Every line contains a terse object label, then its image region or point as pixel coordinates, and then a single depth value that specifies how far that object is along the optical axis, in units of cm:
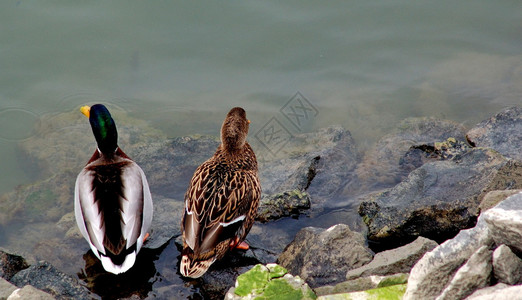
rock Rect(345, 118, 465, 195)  1255
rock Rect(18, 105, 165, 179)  1434
